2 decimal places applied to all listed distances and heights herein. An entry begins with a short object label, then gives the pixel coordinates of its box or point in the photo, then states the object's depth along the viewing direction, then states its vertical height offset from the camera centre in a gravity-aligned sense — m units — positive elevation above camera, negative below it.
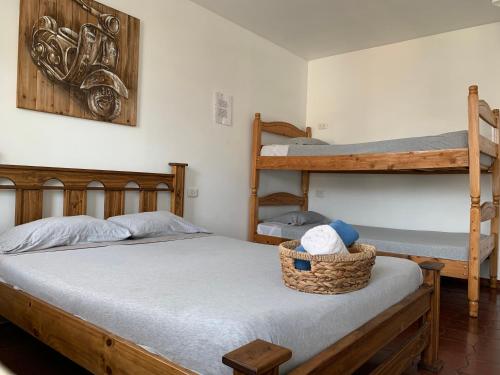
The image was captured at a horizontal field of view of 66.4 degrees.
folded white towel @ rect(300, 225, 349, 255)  1.21 -0.19
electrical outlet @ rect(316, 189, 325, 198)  4.49 -0.11
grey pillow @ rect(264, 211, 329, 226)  3.60 -0.34
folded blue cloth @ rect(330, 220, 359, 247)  1.44 -0.18
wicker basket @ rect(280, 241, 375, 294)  1.19 -0.28
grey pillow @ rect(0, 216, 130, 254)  1.87 -0.31
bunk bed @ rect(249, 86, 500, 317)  2.53 +0.18
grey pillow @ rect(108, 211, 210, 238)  2.35 -0.29
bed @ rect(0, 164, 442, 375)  0.94 -0.38
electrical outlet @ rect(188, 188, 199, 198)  3.24 -0.11
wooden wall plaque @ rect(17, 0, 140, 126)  2.26 +0.75
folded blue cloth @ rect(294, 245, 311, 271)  1.22 -0.26
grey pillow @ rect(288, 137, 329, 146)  3.74 +0.42
